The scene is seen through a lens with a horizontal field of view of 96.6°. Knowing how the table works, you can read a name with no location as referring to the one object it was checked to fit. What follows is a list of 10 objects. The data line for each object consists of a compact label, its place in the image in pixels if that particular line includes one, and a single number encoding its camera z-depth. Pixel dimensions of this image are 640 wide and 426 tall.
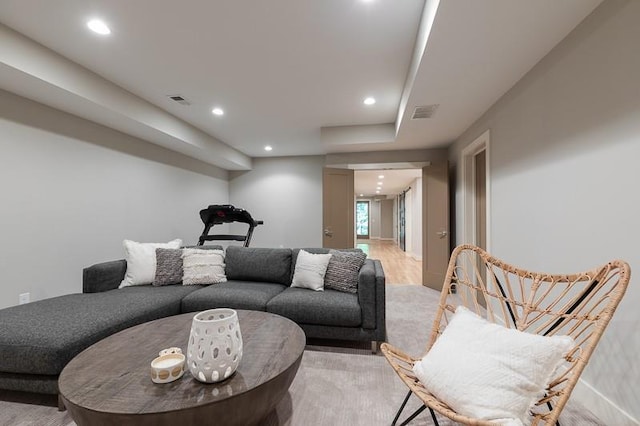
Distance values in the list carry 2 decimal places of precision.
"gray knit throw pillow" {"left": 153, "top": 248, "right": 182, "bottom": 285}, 2.87
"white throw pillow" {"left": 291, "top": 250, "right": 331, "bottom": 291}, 2.71
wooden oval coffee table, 1.06
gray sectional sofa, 1.62
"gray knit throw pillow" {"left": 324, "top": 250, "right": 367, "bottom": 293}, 2.65
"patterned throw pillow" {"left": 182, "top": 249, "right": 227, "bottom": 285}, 2.91
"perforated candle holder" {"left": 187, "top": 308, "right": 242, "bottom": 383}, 1.20
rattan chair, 1.06
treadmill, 3.73
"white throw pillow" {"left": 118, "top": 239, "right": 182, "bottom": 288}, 2.79
